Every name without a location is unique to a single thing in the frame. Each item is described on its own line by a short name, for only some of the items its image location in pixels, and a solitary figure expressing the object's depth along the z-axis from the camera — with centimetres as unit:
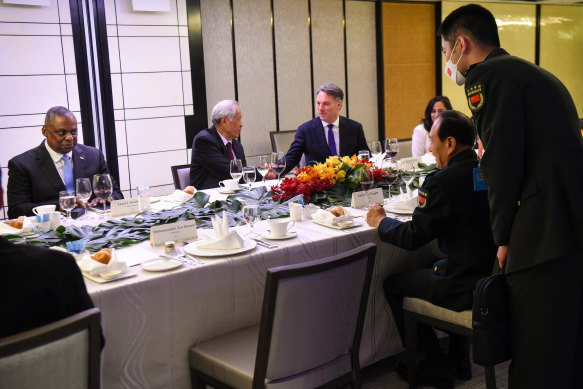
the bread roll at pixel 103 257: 210
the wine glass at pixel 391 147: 429
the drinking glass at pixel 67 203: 283
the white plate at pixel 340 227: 272
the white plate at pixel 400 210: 296
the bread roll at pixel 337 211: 280
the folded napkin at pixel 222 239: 235
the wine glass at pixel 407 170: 328
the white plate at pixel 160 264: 214
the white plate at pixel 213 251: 229
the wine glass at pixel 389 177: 323
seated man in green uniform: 247
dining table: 205
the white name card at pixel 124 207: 312
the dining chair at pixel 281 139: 642
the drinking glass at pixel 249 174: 353
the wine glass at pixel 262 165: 374
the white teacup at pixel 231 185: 377
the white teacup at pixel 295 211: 289
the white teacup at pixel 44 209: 303
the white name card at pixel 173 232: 248
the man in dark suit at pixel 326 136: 498
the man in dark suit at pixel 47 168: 376
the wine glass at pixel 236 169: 358
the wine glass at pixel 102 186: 293
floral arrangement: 327
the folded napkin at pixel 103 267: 206
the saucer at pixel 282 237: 254
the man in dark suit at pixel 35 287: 148
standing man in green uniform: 187
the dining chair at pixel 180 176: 455
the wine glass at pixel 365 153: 437
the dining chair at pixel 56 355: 140
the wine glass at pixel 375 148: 459
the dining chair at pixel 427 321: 244
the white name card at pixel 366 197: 312
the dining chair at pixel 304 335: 185
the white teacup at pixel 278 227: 253
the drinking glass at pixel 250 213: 245
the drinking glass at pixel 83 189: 292
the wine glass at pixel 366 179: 313
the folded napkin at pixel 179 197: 349
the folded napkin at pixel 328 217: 275
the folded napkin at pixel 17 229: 270
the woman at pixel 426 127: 553
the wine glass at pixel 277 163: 370
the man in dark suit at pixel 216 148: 446
